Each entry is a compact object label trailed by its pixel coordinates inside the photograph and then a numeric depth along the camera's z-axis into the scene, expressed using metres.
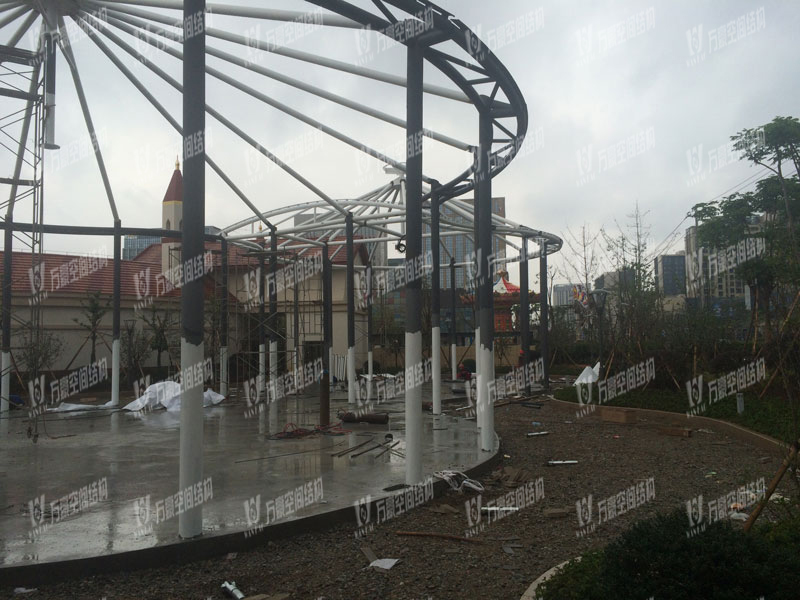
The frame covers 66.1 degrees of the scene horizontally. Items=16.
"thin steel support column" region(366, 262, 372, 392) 22.31
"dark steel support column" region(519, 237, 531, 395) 20.06
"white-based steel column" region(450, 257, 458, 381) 24.39
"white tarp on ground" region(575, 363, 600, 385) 19.53
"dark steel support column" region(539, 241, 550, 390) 21.41
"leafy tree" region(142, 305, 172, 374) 24.47
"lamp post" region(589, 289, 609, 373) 18.34
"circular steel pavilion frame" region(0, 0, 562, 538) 6.15
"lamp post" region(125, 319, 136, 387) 19.54
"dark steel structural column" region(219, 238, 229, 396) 20.38
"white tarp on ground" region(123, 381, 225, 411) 17.91
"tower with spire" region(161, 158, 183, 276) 35.59
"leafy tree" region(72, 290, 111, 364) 21.82
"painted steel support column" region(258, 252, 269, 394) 19.06
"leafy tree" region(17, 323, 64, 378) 12.63
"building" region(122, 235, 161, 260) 66.56
